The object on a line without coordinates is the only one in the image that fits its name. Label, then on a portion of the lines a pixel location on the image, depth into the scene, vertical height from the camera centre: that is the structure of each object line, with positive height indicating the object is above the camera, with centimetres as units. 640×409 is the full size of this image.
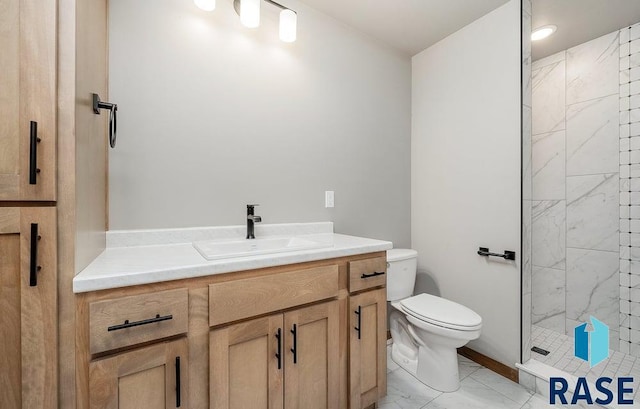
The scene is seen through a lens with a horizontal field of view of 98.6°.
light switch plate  190 +3
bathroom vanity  82 -46
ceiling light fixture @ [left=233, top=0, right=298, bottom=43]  145 +102
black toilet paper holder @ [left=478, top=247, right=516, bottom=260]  174 -34
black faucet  151 -11
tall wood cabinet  73 -2
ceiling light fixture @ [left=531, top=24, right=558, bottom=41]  202 +129
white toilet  157 -75
